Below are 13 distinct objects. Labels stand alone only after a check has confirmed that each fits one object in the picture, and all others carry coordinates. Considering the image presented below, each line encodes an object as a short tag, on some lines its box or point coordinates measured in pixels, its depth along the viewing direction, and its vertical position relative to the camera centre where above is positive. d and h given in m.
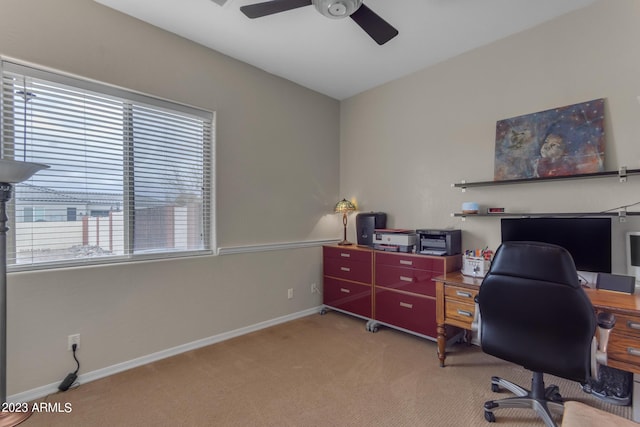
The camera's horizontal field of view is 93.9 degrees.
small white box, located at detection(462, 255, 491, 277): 2.45 -0.43
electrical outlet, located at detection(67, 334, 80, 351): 2.12 -0.90
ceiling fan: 1.79 +1.27
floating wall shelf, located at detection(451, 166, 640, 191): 2.02 +0.29
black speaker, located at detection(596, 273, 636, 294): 1.90 -0.44
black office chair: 1.48 -0.54
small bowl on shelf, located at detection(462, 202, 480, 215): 2.72 +0.06
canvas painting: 2.21 +0.58
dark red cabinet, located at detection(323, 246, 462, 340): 2.74 -0.73
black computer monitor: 2.04 -0.16
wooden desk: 1.61 -0.65
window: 2.01 +0.35
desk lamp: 3.76 +0.09
